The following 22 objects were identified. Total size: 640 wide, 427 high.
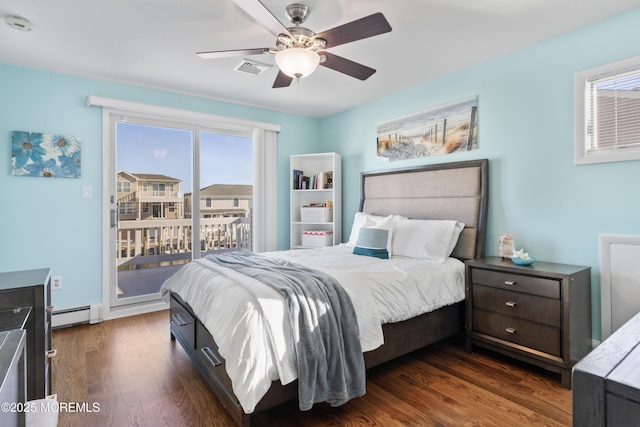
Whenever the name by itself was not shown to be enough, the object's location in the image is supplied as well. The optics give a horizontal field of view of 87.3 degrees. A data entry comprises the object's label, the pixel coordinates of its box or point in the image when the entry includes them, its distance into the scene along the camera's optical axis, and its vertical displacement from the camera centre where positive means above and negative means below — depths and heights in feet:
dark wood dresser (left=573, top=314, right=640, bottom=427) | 2.10 -1.17
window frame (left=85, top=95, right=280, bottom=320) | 11.20 +1.99
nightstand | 7.05 -2.26
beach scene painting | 10.42 +2.74
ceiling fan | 5.78 +3.34
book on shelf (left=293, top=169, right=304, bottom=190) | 15.01 +1.49
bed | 5.53 -1.61
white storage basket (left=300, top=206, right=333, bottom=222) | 14.60 -0.07
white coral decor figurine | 8.25 -1.07
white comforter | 5.22 -1.78
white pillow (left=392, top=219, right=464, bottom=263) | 9.48 -0.78
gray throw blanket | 5.49 -2.17
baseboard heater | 10.46 -3.29
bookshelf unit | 14.52 +0.79
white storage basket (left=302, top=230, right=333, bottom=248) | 14.38 -1.11
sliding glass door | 11.97 +0.58
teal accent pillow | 9.80 -0.92
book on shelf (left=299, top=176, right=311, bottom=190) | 15.08 +1.32
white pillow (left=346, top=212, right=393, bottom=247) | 11.32 -0.29
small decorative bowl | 8.04 -1.17
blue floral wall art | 9.86 +1.77
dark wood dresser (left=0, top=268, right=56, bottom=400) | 5.53 -1.83
